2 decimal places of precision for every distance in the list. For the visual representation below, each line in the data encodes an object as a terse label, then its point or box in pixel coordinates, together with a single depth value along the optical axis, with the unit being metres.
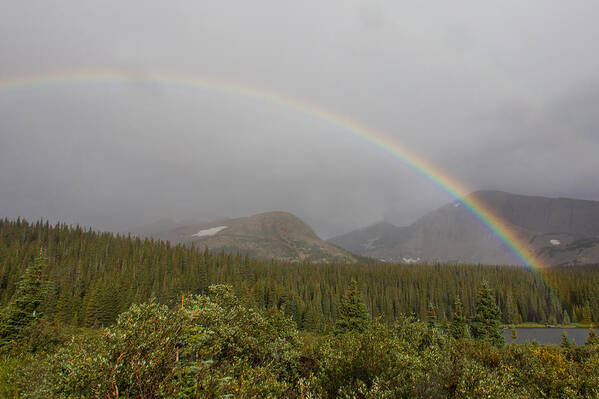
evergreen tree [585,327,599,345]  62.68
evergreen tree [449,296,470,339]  75.25
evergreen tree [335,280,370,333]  74.12
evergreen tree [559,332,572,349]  64.81
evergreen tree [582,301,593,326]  174.00
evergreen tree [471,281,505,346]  73.62
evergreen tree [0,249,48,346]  58.75
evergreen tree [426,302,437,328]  87.34
